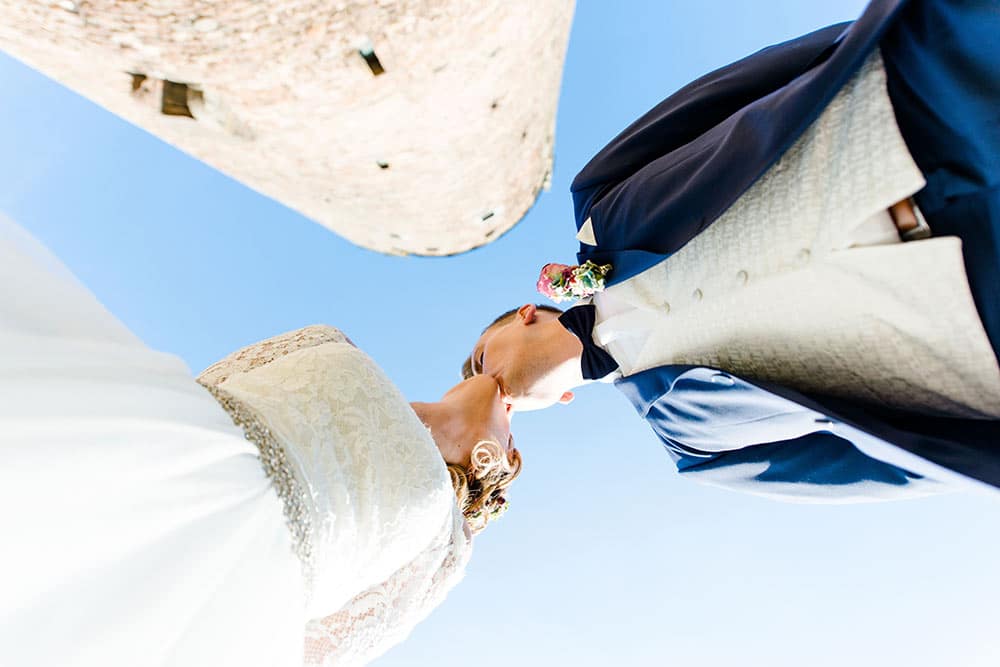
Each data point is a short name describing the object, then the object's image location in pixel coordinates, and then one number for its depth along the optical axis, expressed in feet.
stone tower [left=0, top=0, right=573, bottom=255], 6.73
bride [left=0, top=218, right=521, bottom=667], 1.88
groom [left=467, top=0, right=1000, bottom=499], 2.75
